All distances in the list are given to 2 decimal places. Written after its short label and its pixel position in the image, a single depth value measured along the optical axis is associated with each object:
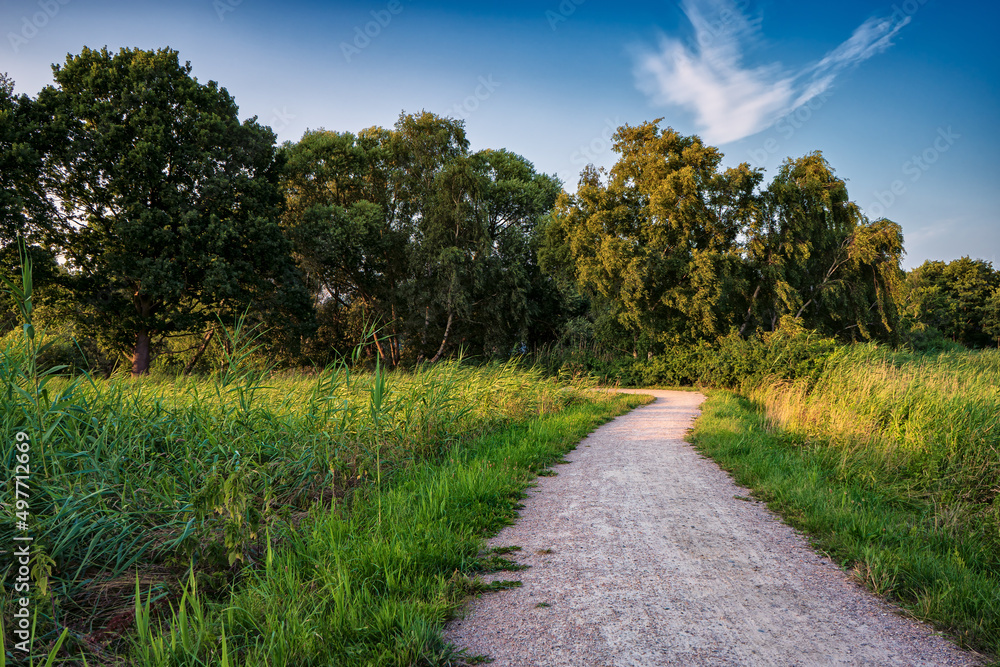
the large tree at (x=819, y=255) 25.64
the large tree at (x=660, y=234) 24.06
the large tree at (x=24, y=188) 16.88
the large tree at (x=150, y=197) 18.98
